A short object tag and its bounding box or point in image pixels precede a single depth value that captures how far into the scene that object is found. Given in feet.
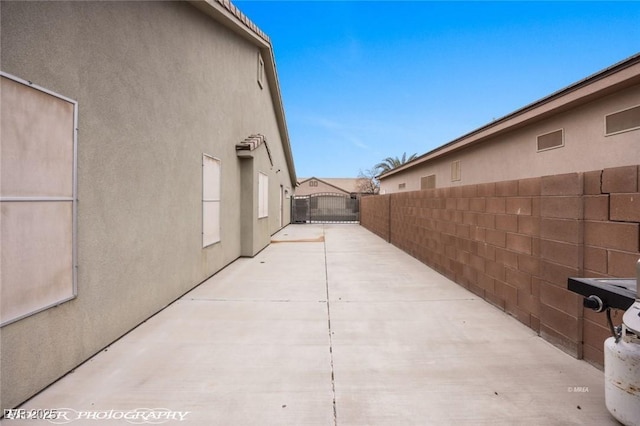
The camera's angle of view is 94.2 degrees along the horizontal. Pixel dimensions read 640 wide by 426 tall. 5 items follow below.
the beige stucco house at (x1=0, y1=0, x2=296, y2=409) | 7.45
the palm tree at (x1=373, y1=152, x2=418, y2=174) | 117.70
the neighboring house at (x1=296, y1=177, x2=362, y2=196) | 149.02
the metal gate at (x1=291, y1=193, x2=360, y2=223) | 78.23
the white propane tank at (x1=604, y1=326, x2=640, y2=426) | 6.20
